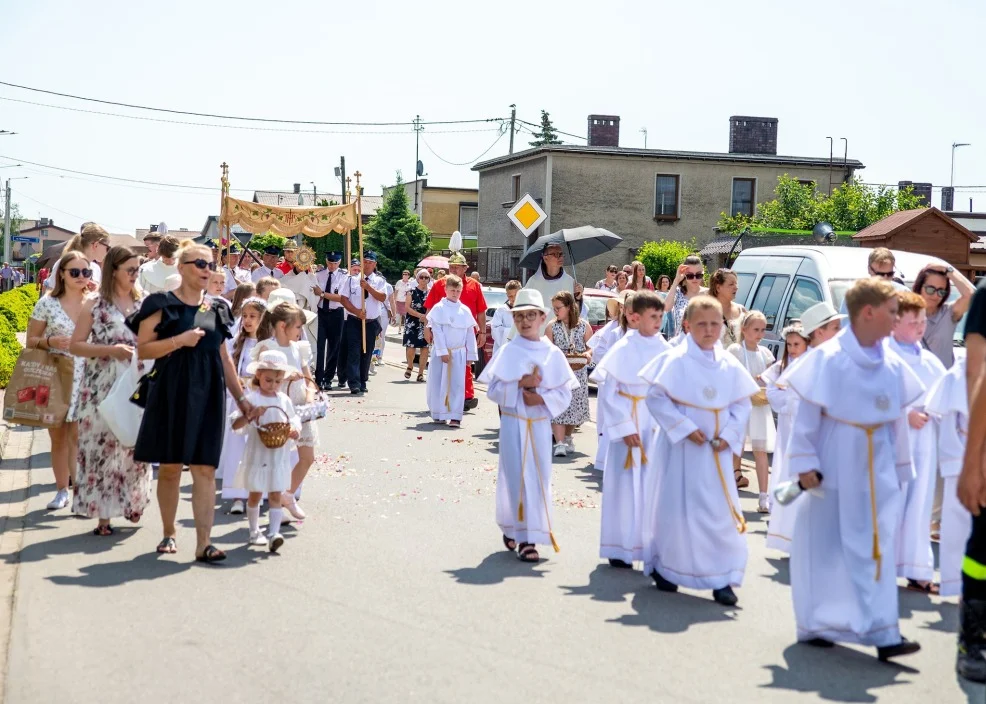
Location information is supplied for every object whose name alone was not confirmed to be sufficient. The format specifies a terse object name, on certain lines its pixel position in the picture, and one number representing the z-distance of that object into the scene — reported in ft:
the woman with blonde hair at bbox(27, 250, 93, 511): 30.42
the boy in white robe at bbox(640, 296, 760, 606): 23.36
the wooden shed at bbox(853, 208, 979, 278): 91.56
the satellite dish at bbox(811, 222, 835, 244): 59.77
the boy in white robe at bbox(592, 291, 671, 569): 26.23
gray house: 152.56
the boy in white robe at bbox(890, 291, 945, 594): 24.23
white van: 42.88
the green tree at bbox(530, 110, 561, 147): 302.66
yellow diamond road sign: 56.18
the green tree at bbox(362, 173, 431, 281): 213.46
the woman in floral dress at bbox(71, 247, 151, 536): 27.86
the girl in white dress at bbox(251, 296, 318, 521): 29.68
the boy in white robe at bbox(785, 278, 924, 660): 19.67
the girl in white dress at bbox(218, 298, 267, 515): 31.37
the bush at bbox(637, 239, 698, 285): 122.93
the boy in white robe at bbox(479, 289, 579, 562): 27.14
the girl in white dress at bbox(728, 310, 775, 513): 33.60
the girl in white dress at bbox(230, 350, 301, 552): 26.96
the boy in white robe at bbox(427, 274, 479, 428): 52.39
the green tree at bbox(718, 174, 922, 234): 127.85
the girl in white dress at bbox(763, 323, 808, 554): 25.84
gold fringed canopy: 72.43
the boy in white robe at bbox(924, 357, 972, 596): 22.53
